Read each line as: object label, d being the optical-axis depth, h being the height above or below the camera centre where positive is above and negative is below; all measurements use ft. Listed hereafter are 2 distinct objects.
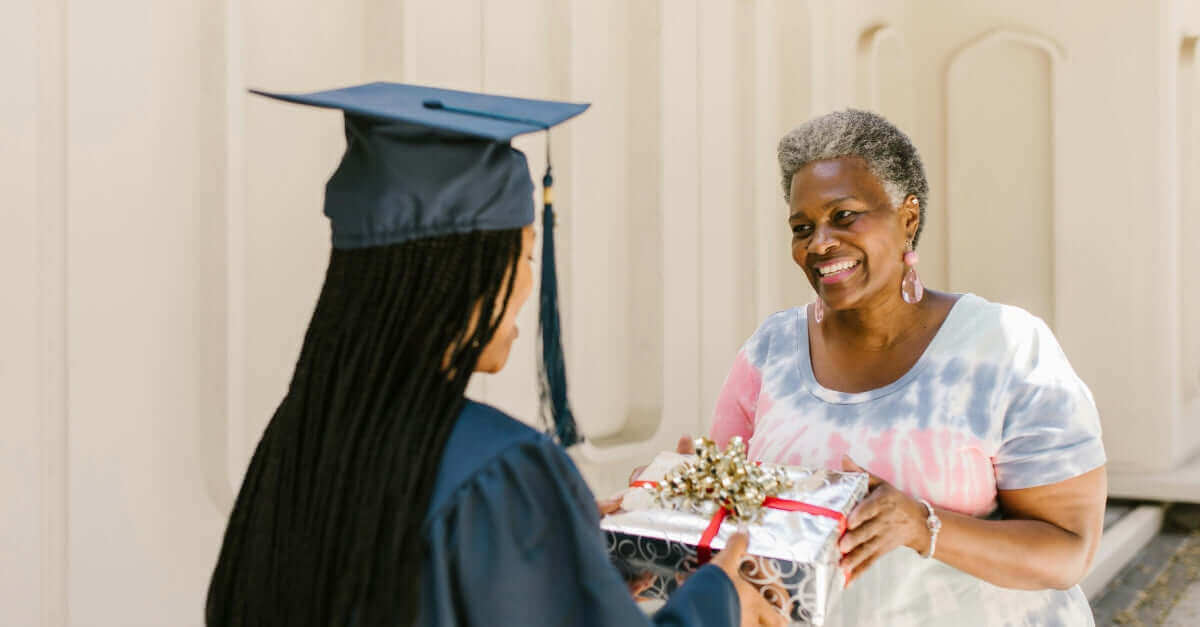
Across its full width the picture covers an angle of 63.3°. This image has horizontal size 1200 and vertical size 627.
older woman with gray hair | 6.03 -0.65
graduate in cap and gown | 3.63 -0.50
